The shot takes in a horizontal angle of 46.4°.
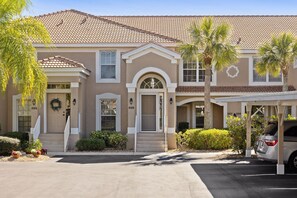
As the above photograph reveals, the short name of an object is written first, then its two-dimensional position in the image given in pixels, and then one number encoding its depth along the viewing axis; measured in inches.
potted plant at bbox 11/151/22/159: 583.6
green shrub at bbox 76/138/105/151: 698.6
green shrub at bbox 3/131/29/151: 718.4
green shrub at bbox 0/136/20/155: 612.1
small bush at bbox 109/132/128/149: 725.5
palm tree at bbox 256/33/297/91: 740.2
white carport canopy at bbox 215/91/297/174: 380.9
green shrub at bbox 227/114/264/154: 622.1
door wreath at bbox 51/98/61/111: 748.4
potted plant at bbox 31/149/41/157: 593.5
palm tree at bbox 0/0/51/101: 520.4
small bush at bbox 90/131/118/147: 733.3
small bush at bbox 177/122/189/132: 828.4
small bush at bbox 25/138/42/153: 630.3
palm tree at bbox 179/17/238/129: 714.2
